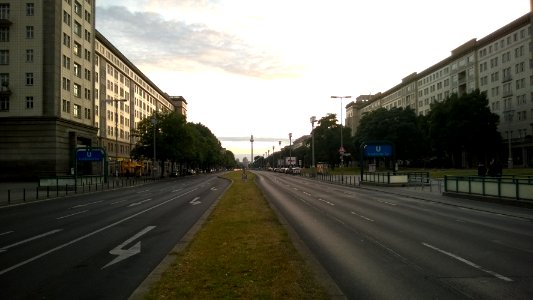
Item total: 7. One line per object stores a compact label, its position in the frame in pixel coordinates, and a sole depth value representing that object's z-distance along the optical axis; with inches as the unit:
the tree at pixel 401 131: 3750.0
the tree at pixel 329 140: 4959.6
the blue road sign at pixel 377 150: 1984.5
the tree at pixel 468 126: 3410.4
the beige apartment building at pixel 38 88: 2316.7
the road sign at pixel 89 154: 1975.9
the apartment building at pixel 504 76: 3457.2
